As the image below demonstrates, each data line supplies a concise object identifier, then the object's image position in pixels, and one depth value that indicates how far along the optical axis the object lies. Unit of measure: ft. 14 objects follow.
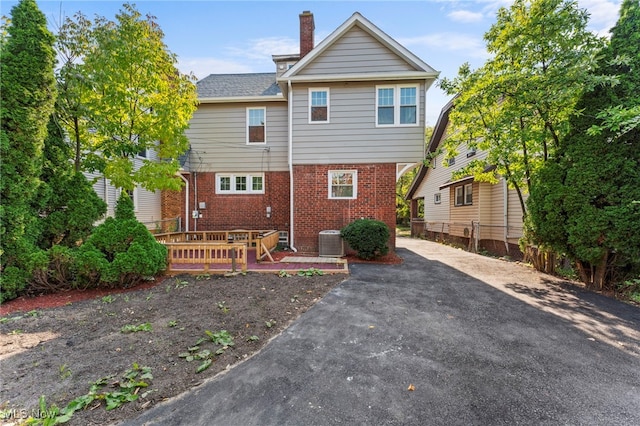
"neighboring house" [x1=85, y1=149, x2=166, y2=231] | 31.68
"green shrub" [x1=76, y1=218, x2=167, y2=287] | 18.16
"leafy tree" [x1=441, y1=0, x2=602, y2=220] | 20.27
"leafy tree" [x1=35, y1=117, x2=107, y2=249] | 18.33
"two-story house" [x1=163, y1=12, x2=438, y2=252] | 31.04
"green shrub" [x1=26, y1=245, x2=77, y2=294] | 17.39
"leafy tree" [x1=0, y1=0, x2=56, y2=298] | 15.97
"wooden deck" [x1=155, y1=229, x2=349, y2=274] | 23.06
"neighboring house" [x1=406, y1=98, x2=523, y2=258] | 35.45
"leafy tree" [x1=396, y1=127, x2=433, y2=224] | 95.20
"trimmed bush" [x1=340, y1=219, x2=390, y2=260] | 28.09
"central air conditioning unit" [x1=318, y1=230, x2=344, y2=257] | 29.94
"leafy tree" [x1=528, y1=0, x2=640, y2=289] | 17.47
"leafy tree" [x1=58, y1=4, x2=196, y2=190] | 19.84
